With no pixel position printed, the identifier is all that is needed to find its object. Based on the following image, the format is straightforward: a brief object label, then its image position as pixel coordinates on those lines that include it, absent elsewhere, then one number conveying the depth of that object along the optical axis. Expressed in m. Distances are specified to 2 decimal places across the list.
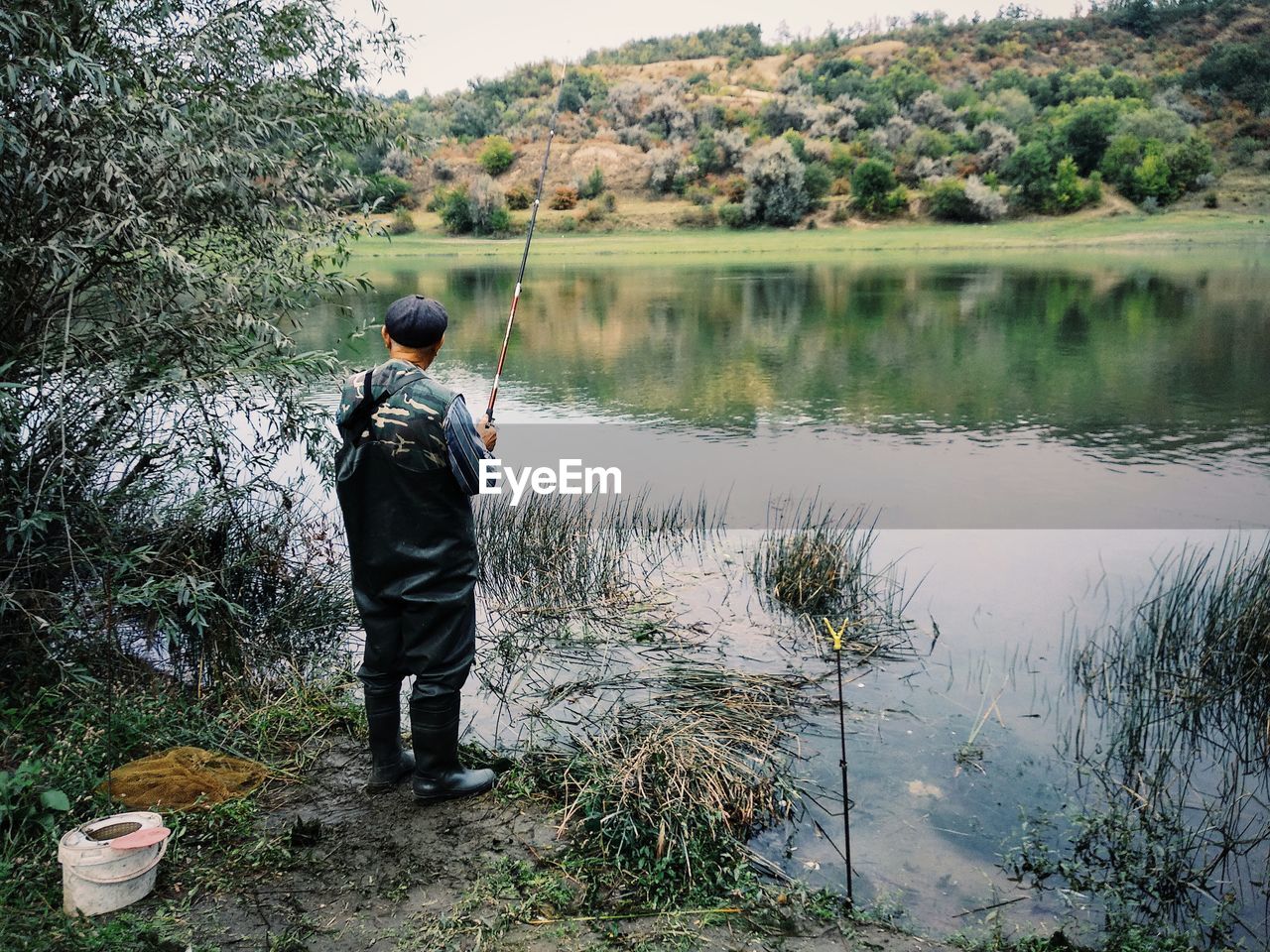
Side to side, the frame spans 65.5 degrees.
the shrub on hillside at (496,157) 70.19
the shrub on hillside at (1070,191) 64.06
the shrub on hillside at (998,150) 70.38
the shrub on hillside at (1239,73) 86.69
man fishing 3.49
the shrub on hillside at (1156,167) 64.31
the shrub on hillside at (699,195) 70.94
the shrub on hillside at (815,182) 67.66
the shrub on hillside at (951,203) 64.81
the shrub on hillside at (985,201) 63.56
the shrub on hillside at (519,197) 66.12
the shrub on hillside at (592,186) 73.88
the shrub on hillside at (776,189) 65.31
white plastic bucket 2.97
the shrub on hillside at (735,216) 66.88
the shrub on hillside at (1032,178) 65.25
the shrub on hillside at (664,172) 73.69
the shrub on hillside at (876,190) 66.12
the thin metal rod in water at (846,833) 3.55
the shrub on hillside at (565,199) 72.38
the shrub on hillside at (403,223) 62.16
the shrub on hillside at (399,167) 60.15
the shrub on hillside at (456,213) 63.03
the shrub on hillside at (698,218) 67.75
